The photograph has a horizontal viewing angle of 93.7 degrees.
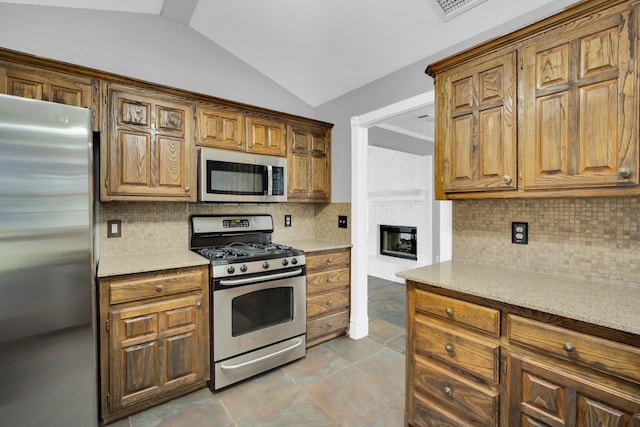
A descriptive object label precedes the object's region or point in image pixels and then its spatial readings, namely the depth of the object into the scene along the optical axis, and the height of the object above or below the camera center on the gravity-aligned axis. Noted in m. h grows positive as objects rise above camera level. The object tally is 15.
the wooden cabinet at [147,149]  2.04 +0.46
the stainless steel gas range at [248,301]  2.14 -0.69
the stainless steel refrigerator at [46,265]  1.33 -0.25
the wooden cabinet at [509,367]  1.08 -0.67
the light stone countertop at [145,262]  1.85 -0.34
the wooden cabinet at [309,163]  2.90 +0.49
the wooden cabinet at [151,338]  1.81 -0.81
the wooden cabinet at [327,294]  2.73 -0.78
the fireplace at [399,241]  5.14 -0.53
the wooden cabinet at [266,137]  2.64 +0.68
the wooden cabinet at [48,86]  1.75 +0.78
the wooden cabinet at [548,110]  1.26 +0.50
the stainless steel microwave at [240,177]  2.38 +0.30
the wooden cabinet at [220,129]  2.40 +0.69
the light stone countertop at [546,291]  1.12 -0.37
